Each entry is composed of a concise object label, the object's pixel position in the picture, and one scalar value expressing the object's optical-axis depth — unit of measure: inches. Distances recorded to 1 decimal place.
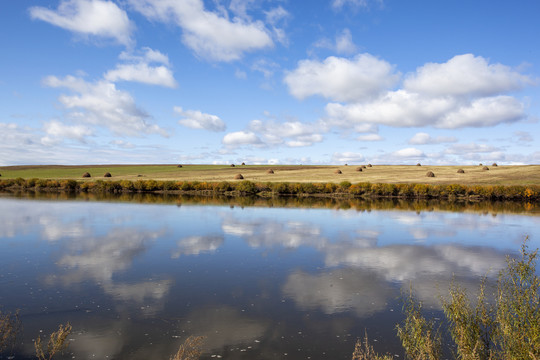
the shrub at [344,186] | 2050.9
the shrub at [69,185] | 2260.1
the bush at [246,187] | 2042.3
